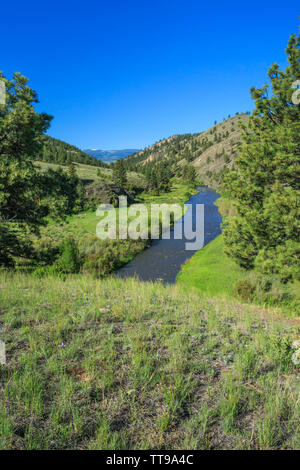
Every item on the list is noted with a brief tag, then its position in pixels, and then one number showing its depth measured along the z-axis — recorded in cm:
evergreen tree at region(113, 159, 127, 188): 9222
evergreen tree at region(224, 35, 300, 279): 1338
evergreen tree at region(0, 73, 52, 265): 1252
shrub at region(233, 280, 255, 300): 1992
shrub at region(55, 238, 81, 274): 2939
